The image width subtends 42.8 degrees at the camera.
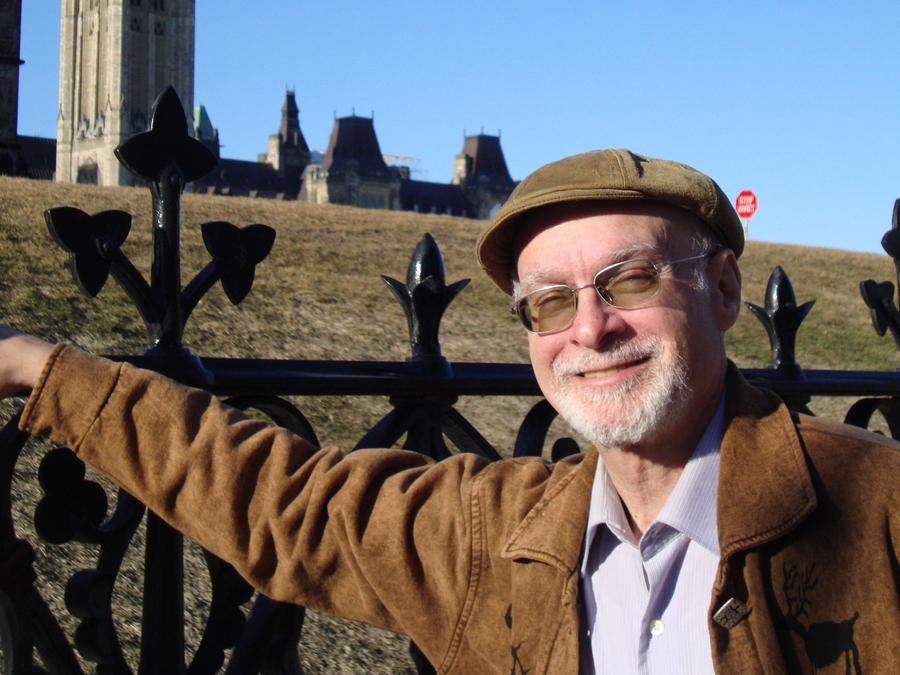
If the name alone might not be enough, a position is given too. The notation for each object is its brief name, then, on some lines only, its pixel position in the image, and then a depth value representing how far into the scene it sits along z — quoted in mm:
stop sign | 34906
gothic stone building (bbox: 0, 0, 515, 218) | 101938
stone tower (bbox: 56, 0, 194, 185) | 101938
